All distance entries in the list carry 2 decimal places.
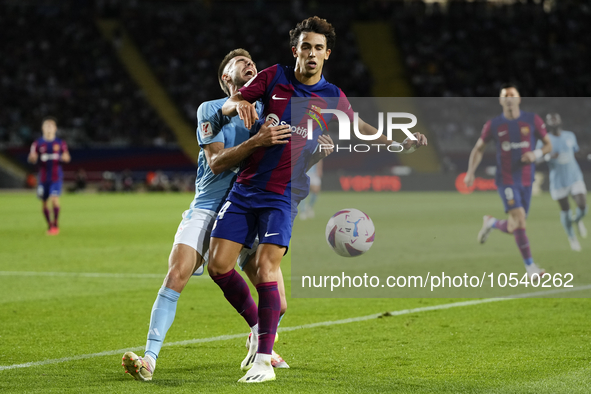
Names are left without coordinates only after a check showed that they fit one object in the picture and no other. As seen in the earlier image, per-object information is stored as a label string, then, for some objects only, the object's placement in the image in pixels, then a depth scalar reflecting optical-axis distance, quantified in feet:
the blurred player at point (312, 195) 130.52
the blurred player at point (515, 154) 62.03
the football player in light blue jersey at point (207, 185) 31.22
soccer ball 35.50
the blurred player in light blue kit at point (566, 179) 75.41
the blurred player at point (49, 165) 103.77
